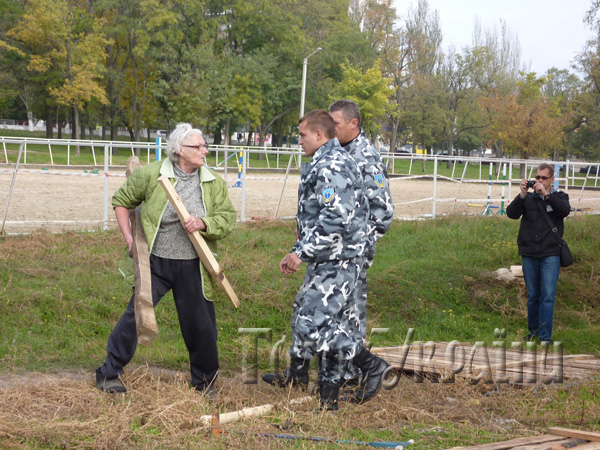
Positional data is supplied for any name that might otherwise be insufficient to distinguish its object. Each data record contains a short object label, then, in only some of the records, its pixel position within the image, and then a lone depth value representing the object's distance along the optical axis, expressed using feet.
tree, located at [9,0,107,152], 118.62
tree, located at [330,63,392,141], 137.59
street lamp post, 132.67
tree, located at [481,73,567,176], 143.43
